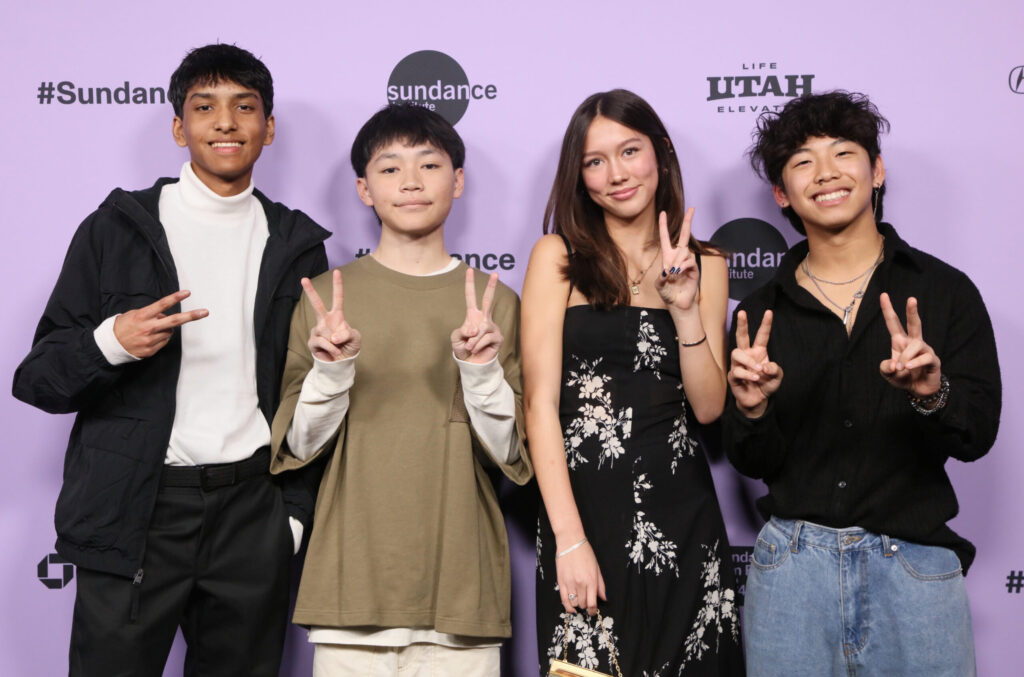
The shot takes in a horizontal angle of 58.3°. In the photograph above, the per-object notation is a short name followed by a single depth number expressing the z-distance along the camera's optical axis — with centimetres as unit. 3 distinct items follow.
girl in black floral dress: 187
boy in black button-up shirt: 174
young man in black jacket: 188
